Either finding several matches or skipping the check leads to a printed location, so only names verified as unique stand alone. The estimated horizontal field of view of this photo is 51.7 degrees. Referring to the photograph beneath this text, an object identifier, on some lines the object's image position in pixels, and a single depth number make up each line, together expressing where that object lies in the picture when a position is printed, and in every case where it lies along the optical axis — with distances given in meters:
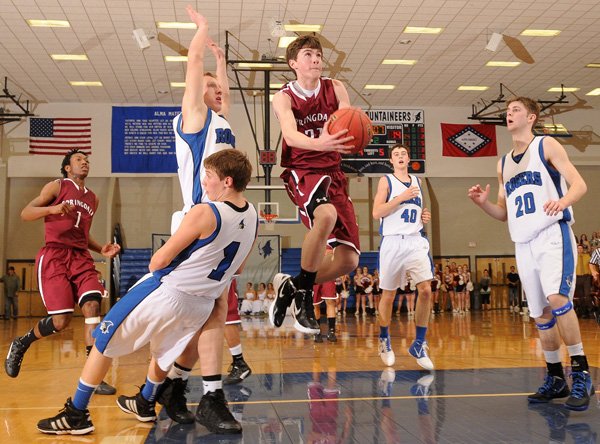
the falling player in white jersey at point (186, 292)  3.32
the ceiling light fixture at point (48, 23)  12.84
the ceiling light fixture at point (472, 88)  17.98
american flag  18.39
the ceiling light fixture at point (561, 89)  18.11
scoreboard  18.45
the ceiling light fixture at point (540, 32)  13.76
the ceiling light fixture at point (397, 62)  15.68
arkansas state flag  19.88
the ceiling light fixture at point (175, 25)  13.12
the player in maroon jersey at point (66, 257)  4.91
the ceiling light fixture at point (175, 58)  15.13
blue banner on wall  18.39
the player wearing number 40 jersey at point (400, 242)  6.14
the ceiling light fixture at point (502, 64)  15.82
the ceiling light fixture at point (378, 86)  17.64
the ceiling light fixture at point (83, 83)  16.84
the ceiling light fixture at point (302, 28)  13.30
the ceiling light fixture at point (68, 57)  14.90
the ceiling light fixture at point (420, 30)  13.55
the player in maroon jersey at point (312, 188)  4.03
